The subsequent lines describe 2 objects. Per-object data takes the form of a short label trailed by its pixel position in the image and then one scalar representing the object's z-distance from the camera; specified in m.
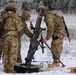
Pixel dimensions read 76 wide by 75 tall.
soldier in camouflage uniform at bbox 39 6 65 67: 11.72
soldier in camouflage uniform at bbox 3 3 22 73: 10.34
